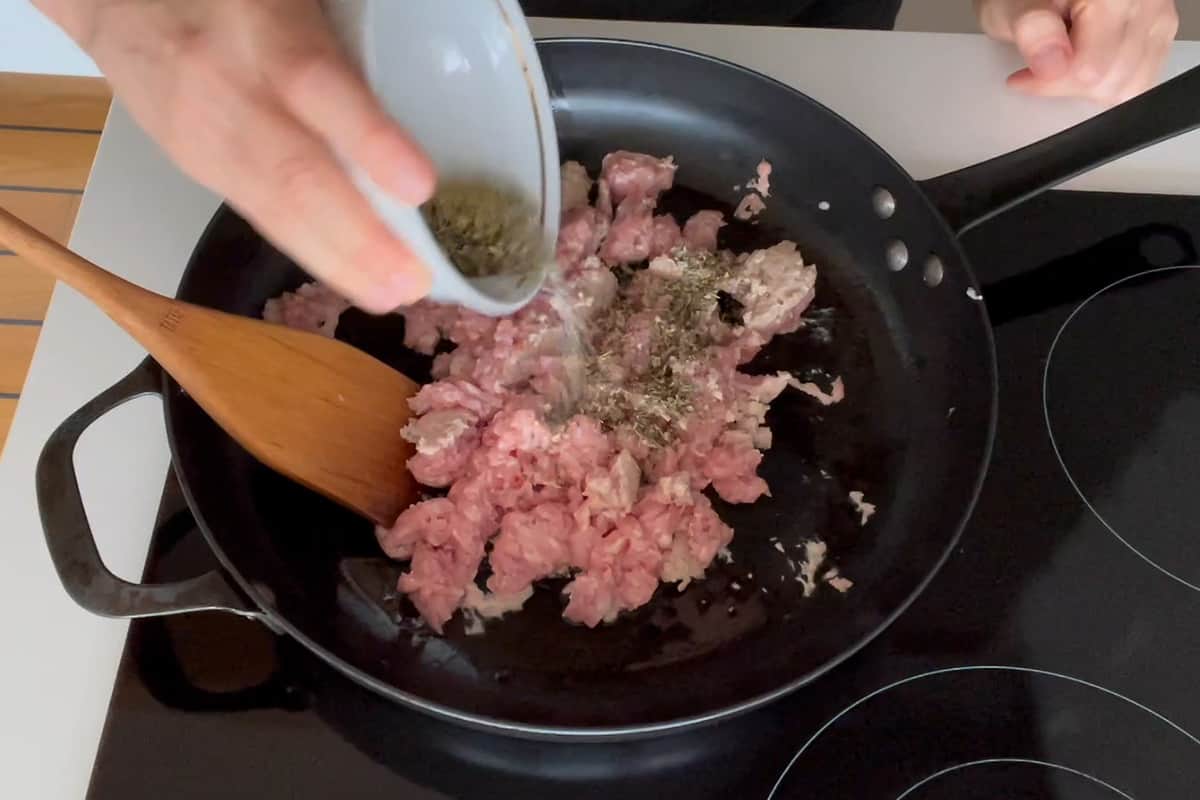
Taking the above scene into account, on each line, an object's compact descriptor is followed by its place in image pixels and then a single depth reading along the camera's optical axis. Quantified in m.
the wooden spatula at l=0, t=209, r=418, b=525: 0.76
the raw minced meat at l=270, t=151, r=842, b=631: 0.86
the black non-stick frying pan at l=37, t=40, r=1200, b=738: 0.79
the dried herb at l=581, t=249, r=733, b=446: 0.94
